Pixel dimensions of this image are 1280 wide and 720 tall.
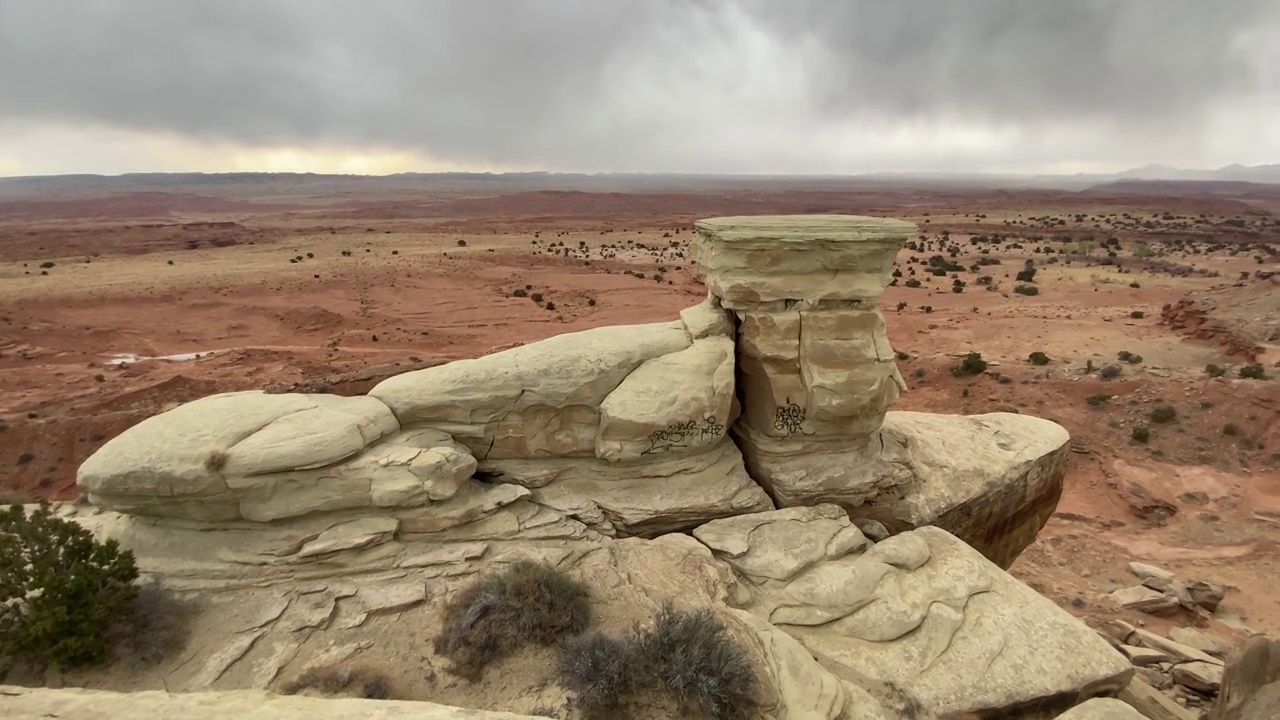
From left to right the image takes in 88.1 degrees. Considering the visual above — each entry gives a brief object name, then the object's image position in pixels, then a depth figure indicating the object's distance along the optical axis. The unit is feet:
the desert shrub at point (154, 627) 23.31
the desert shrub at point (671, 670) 20.75
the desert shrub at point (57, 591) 22.31
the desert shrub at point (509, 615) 23.13
